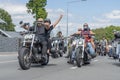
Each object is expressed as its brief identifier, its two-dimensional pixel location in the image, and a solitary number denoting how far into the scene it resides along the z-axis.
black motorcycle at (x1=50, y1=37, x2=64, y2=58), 13.02
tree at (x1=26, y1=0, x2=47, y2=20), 28.09
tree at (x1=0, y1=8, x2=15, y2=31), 61.13
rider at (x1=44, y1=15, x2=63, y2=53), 7.45
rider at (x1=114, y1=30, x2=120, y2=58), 8.53
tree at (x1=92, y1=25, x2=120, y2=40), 69.05
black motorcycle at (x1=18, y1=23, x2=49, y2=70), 6.61
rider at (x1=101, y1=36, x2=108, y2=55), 17.33
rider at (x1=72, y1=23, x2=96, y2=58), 8.47
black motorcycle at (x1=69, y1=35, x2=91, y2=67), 7.78
